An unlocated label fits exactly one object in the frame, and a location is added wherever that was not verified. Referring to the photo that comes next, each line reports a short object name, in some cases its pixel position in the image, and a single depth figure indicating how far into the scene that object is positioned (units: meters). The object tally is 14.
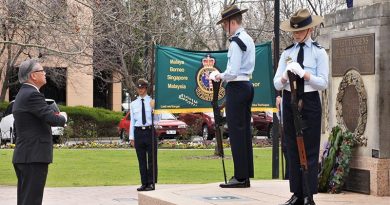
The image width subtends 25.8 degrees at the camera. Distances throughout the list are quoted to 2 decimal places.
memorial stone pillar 9.55
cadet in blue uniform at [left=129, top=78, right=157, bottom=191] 15.51
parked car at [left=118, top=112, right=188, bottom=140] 36.44
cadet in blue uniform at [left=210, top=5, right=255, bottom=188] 10.03
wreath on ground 9.96
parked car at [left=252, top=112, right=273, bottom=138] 38.38
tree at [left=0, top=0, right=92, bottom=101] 18.17
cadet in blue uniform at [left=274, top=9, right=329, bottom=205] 8.38
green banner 15.51
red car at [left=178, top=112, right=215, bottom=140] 36.38
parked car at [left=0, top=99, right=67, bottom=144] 34.38
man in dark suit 9.23
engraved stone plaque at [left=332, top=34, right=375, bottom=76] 9.70
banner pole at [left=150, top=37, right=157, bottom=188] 15.38
